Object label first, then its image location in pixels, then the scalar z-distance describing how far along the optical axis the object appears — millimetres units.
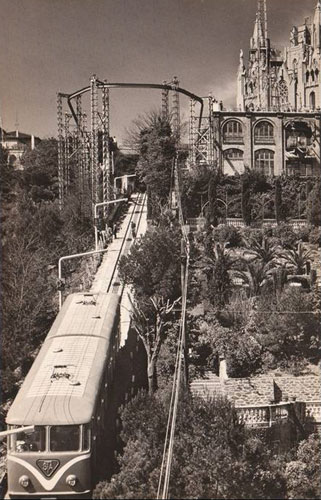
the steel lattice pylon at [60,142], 47562
